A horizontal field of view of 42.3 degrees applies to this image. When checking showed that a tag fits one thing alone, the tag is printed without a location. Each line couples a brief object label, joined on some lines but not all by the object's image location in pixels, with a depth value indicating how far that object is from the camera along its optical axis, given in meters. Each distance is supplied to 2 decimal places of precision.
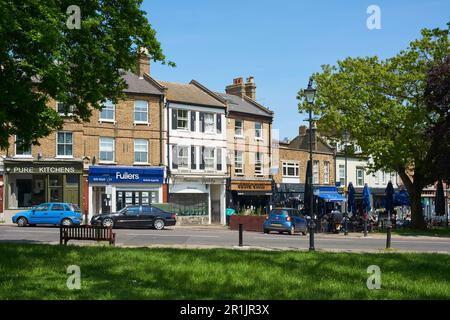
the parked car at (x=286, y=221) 34.31
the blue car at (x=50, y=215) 35.50
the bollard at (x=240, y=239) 22.73
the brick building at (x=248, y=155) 51.44
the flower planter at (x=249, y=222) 37.19
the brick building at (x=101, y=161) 41.75
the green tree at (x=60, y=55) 15.63
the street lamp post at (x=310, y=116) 20.94
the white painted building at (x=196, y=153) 47.12
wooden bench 20.92
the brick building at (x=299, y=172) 54.88
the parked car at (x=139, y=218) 35.19
